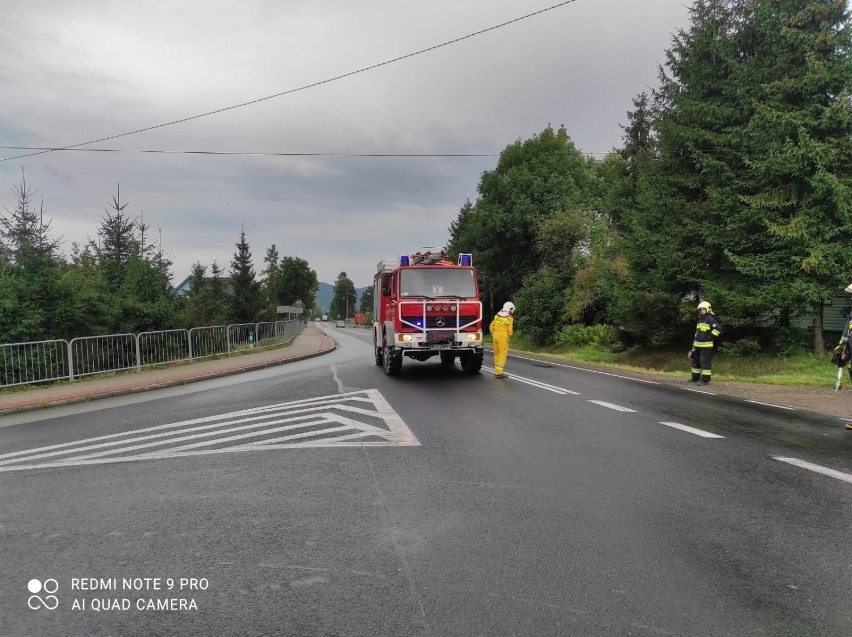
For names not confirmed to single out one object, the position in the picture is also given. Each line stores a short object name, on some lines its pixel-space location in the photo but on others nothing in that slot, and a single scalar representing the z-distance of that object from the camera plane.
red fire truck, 13.48
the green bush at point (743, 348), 17.89
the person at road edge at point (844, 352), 8.87
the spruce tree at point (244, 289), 45.69
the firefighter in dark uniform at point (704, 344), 13.34
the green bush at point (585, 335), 28.24
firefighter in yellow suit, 14.19
